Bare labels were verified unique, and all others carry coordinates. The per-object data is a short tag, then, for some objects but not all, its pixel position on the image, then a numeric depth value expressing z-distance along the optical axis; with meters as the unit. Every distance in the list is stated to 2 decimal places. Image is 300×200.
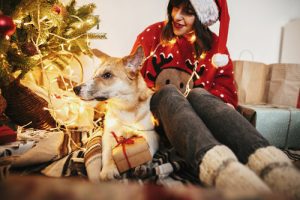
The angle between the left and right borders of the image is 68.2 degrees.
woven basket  1.33
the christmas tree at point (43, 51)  1.18
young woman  0.64
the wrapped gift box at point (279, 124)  1.44
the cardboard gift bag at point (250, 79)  1.77
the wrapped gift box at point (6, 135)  1.11
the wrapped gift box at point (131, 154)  0.96
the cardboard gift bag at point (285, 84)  1.69
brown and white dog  1.18
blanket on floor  0.93
